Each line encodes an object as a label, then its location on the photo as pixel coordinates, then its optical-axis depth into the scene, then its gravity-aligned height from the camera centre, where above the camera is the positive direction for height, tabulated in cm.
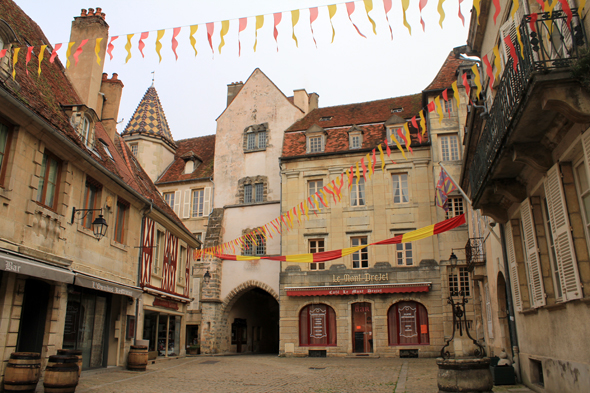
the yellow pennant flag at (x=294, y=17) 726 +456
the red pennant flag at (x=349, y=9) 720 +461
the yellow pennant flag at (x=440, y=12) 647 +410
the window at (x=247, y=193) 2784 +781
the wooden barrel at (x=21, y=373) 758 -53
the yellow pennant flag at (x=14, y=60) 891 +494
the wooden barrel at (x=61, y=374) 802 -59
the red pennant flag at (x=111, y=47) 797 +454
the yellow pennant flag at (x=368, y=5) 696 +451
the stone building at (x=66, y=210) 855 +266
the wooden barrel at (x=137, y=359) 1247 -55
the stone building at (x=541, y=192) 555 +210
